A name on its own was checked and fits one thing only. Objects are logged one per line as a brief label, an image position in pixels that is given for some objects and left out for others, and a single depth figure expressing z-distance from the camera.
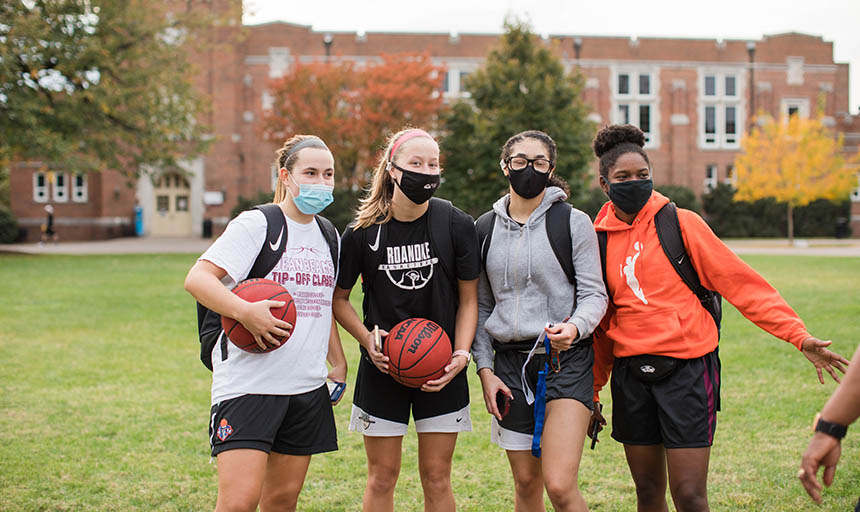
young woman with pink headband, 3.92
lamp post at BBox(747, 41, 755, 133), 49.19
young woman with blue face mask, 3.37
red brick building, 43.22
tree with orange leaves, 32.89
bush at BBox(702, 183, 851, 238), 45.62
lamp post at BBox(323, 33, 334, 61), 45.41
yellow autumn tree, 38.59
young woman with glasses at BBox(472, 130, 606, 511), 3.71
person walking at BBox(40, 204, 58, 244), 40.25
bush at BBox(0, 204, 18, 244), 40.91
